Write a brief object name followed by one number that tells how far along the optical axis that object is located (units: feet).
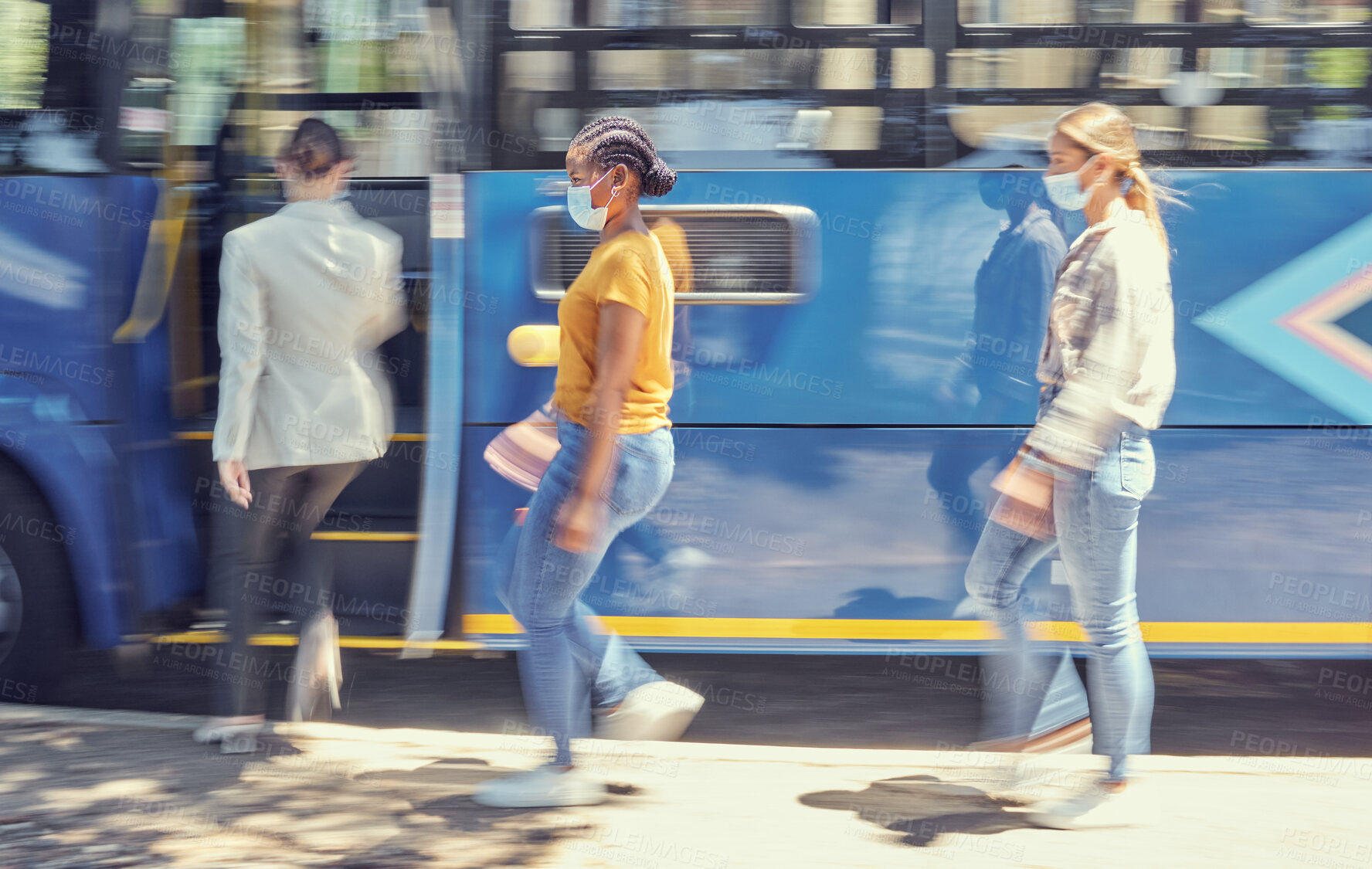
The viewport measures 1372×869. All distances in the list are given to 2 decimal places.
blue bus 11.80
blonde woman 9.63
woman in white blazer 11.25
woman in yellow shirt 9.53
